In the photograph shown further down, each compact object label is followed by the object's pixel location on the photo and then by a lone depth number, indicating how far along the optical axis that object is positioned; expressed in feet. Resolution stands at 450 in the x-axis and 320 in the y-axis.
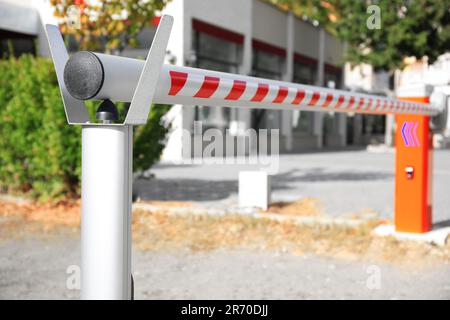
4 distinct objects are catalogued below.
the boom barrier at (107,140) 5.48
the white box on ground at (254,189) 24.83
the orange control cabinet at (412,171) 18.94
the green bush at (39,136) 24.40
